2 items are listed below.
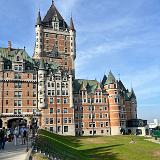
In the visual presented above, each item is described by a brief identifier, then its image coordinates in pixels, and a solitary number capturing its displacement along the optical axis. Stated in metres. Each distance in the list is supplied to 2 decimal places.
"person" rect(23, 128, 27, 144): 24.46
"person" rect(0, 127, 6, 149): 20.23
